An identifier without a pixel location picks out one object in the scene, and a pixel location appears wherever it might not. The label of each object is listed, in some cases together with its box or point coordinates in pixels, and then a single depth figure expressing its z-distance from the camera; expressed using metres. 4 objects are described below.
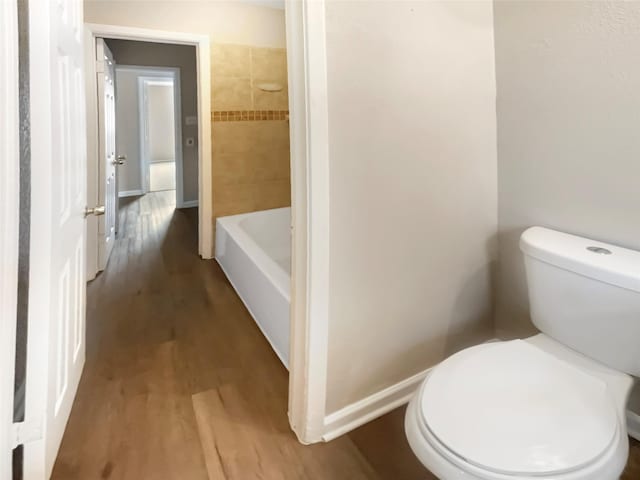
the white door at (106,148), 2.98
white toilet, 0.89
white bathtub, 2.01
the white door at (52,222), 1.03
